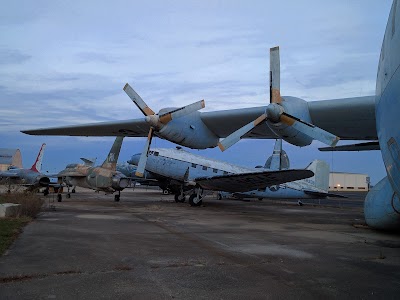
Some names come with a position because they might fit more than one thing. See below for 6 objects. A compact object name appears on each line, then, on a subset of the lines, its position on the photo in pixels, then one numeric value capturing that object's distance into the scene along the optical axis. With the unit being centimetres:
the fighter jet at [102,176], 2441
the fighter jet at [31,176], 3228
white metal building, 8834
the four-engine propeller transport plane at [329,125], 411
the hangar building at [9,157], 7691
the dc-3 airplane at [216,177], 2170
